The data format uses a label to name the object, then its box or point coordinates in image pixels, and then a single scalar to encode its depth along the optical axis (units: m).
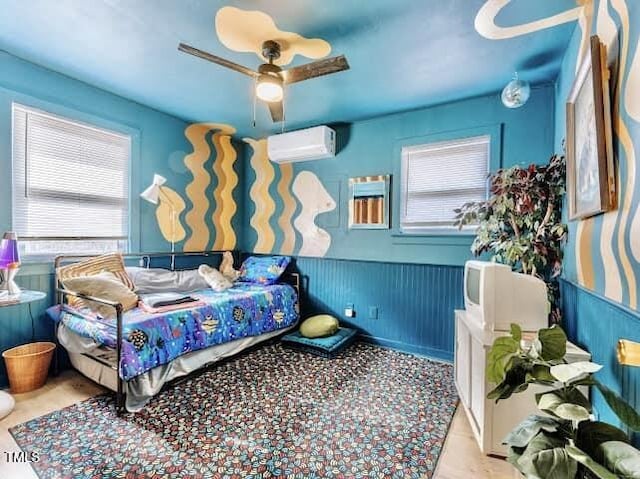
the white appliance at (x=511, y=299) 1.78
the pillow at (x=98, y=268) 2.50
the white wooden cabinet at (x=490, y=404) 1.57
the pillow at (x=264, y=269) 3.66
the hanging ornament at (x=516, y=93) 2.32
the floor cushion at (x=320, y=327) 3.19
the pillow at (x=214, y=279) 3.33
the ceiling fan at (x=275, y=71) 1.85
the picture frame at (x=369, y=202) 3.33
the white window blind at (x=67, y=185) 2.42
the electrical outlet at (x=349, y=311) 3.49
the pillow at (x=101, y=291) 2.23
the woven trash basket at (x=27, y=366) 2.19
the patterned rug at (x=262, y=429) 1.55
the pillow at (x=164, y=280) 2.94
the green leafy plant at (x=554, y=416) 0.78
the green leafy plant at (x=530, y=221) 2.07
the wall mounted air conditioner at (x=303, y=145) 3.43
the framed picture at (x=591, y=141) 1.23
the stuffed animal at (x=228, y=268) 3.77
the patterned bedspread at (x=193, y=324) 2.06
